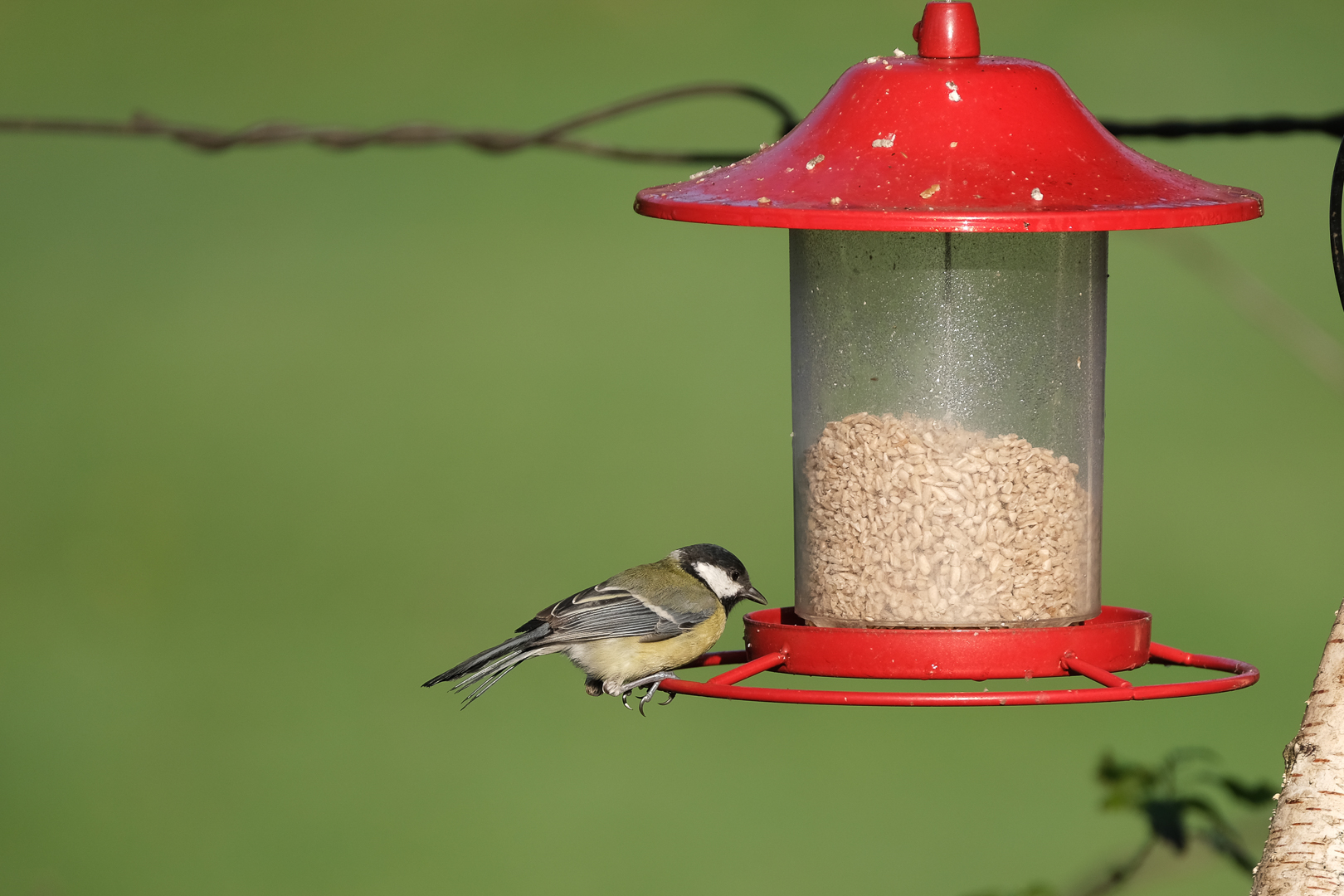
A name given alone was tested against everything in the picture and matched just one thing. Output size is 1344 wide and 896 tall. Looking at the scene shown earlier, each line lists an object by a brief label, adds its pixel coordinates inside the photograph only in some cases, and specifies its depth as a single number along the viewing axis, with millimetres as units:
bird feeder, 6805
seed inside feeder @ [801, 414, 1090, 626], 7410
